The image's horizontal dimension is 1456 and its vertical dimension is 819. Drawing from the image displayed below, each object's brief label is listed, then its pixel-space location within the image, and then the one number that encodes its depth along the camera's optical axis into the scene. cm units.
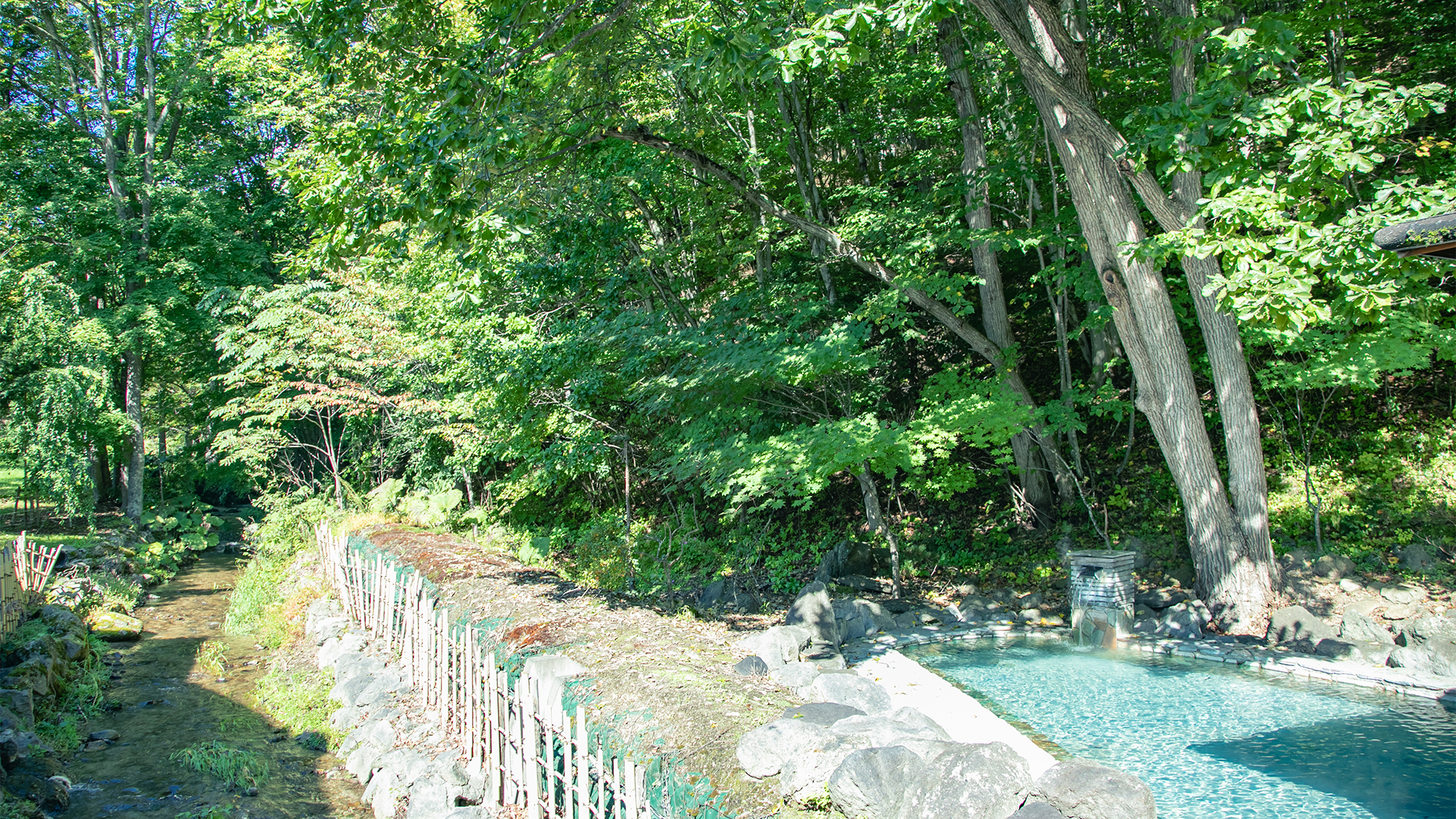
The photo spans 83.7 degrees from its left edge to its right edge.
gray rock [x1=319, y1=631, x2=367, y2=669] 915
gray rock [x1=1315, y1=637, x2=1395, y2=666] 729
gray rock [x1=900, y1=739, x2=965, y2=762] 333
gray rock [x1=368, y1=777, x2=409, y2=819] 581
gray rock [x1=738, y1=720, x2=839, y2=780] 363
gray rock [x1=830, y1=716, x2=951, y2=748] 374
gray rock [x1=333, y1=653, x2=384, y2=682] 830
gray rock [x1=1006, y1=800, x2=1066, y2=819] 295
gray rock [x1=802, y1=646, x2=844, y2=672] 757
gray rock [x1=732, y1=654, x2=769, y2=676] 532
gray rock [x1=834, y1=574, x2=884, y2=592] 1071
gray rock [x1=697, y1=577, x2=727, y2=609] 1077
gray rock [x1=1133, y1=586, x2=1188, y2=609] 920
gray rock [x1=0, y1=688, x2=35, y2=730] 724
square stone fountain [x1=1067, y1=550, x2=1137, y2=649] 863
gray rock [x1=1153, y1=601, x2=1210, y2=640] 841
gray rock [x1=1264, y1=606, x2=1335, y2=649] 777
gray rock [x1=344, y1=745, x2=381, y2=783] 657
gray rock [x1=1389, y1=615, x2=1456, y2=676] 681
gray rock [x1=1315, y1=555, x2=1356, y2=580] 880
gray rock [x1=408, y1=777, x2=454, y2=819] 525
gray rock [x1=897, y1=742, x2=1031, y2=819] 305
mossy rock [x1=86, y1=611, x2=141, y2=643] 1130
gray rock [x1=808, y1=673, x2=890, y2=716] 487
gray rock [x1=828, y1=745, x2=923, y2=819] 319
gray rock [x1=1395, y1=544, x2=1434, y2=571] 859
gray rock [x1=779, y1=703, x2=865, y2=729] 409
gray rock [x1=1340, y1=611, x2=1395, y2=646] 756
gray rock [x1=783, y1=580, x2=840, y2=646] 845
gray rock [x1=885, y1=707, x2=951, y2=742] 420
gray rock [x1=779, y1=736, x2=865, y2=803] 345
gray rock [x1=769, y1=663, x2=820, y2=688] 582
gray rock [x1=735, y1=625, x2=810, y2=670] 720
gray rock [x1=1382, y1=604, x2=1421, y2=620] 792
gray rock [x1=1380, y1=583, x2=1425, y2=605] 808
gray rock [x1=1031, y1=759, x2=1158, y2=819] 309
